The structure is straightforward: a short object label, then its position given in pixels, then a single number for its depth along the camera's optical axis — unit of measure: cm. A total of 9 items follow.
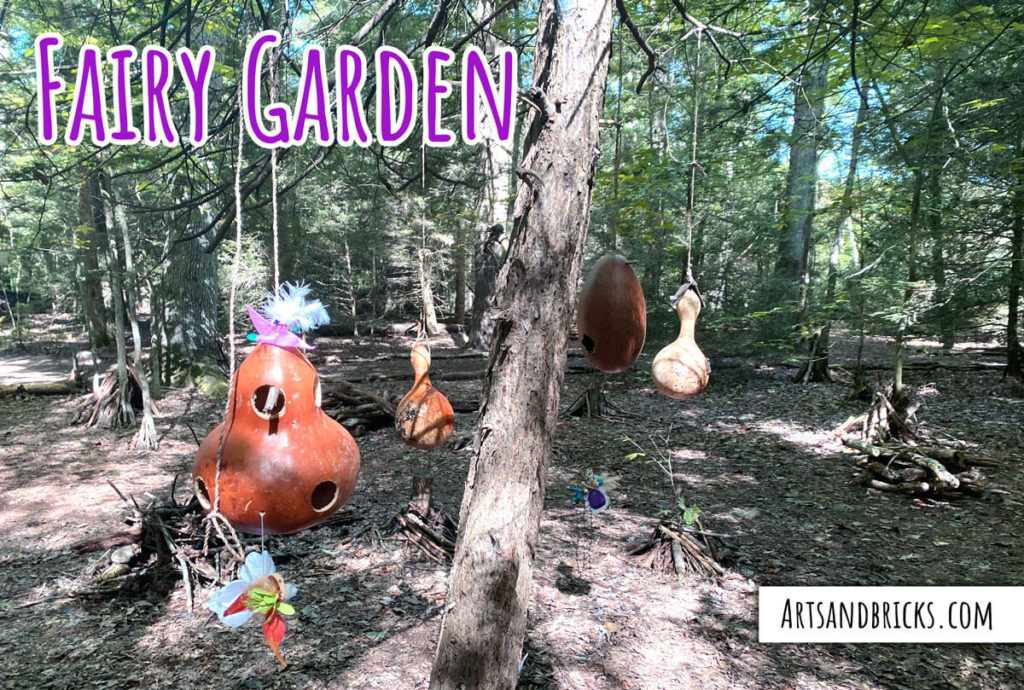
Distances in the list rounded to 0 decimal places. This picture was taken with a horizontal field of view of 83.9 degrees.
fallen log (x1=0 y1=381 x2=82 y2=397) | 984
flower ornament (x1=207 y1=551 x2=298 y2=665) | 138
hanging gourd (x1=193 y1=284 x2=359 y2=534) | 159
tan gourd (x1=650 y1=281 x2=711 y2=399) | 289
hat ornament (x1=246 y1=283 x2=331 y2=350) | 173
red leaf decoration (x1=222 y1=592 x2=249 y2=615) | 139
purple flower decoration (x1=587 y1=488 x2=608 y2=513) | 461
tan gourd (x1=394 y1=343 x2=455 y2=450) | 377
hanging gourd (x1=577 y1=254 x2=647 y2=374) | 279
